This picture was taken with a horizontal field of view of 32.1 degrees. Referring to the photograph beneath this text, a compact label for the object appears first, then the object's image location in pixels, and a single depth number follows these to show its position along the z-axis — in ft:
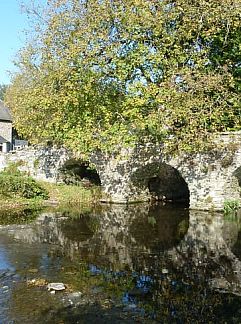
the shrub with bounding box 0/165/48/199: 69.51
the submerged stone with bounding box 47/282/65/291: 26.96
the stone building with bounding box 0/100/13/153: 161.17
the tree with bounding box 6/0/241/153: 62.90
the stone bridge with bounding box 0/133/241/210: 62.54
